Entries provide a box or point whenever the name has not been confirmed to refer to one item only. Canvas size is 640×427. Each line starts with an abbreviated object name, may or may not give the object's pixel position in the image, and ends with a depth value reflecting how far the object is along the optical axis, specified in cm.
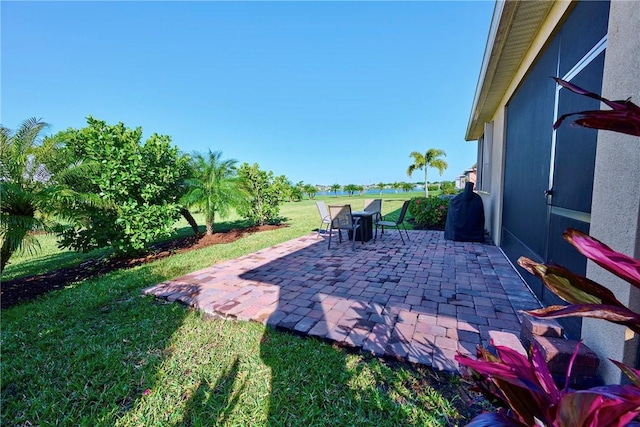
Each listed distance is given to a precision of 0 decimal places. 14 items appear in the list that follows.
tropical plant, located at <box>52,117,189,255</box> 440
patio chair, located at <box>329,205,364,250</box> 528
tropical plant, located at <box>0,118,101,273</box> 330
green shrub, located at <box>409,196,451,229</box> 740
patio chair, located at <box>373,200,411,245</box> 554
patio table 575
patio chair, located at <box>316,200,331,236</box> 654
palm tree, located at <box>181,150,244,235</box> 675
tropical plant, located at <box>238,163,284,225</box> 882
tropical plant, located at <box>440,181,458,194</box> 1581
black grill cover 542
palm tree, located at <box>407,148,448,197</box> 2209
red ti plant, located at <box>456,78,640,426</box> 48
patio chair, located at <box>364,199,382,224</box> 659
